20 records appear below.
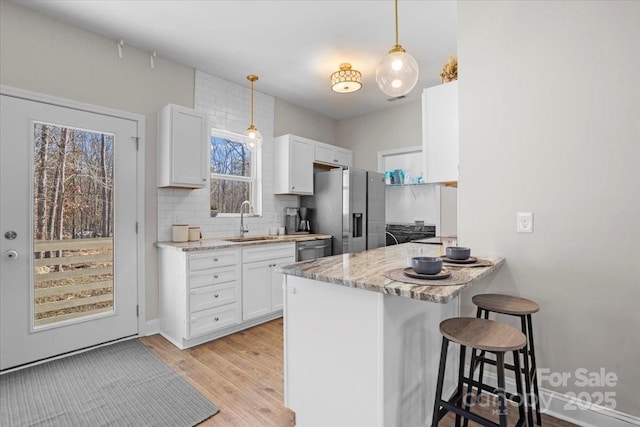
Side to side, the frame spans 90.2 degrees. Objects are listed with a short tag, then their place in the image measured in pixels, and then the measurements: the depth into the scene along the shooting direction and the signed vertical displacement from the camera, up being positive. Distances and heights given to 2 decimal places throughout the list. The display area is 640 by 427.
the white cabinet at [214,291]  2.84 -0.79
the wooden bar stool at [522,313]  1.66 -0.55
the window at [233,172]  3.81 +0.49
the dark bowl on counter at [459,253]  1.84 -0.25
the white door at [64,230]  2.41 -0.16
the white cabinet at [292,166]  4.20 +0.60
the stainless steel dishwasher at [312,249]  3.86 -0.48
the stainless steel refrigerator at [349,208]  4.13 +0.03
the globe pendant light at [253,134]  3.46 +0.84
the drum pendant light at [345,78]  3.35 +1.39
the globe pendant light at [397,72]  1.87 +0.83
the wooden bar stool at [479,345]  1.25 -0.54
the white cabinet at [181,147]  3.07 +0.63
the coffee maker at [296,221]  4.43 -0.15
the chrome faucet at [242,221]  3.86 -0.13
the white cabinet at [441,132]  2.27 +0.57
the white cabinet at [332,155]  4.66 +0.85
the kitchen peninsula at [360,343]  1.37 -0.64
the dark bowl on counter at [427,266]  1.41 -0.25
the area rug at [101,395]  1.85 -1.21
